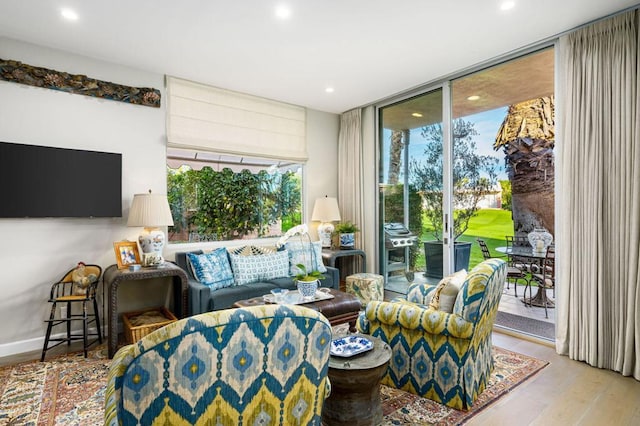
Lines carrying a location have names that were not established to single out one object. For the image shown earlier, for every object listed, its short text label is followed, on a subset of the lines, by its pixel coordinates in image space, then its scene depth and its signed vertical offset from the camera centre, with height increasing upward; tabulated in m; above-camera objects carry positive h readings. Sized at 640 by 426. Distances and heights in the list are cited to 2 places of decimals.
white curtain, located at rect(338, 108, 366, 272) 5.25 +0.62
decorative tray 2.96 -0.76
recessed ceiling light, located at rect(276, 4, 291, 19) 2.66 +1.56
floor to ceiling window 3.95 +0.57
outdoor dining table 4.09 -0.57
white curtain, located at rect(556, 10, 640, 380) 2.67 +0.12
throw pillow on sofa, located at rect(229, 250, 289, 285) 3.88 -0.64
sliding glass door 4.27 +0.40
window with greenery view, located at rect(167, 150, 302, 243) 4.24 +0.20
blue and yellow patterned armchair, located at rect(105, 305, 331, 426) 1.00 -0.50
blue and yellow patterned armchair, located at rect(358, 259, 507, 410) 2.14 -0.86
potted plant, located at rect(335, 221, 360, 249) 4.99 -0.34
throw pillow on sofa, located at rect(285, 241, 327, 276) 4.36 -0.57
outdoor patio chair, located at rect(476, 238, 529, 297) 4.31 -0.76
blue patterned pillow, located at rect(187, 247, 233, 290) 3.63 -0.61
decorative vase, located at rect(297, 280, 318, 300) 3.04 -0.68
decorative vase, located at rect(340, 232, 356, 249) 4.99 -0.43
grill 4.77 -0.50
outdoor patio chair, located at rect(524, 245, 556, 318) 4.01 -0.77
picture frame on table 3.39 -0.41
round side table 1.89 -1.01
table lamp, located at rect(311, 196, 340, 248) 5.04 -0.06
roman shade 4.06 +1.15
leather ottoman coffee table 2.97 -0.83
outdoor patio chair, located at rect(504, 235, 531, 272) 4.15 -0.44
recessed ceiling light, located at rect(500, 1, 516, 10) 2.61 +1.56
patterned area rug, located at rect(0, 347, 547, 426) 2.14 -1.28
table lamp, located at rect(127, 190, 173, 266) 3.41 -0.08
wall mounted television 3.10 +0.28
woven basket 3.15 -1.08
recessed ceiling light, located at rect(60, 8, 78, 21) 2.69 +1.56
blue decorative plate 2.03 -0.82
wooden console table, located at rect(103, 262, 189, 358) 3.03 -0.69
